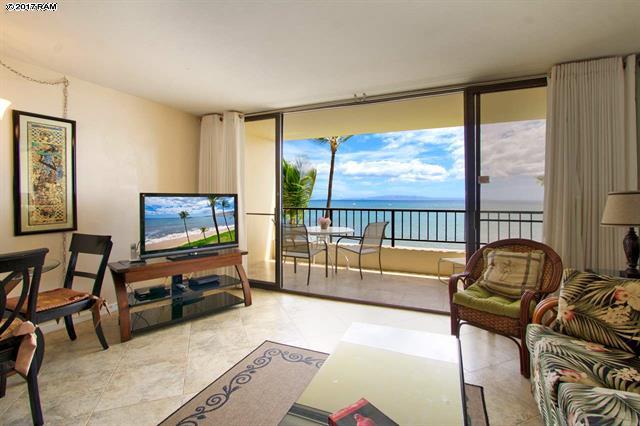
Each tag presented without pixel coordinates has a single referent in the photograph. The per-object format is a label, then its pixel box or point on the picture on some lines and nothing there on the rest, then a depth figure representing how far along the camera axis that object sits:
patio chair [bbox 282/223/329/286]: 4.25
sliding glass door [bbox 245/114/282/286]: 4.96
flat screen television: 2.84
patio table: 4.59
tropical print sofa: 1.11
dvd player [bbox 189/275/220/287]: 3.27
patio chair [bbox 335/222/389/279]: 4.59
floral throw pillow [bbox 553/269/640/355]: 1.53
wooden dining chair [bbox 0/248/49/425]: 1.49
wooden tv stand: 2.58
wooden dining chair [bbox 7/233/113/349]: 2.07
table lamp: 1.86
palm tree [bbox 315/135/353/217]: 7.79
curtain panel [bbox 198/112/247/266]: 3.98
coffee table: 1.19
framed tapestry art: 2.50
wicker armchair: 2.03
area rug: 1.62
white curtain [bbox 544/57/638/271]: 2.39
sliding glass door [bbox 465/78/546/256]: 2.83
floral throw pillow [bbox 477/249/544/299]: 2.35
